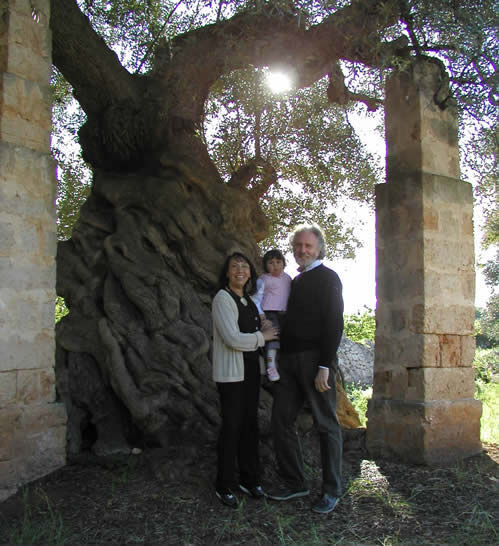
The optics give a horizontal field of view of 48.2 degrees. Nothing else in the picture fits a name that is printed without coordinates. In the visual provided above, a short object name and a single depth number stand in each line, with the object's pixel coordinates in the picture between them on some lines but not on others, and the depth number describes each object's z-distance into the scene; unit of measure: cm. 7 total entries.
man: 484
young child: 547
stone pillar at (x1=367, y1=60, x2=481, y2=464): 620
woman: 483
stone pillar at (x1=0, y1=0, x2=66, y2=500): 515
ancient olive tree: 634
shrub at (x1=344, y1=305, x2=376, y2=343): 1922
